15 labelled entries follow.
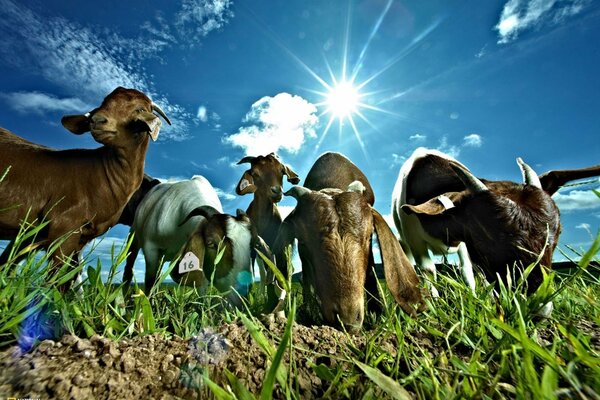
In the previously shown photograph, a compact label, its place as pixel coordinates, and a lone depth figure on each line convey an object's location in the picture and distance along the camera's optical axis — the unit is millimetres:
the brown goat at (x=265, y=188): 1124
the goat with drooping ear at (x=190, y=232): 702
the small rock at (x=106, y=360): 190
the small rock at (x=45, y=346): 201
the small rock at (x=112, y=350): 197
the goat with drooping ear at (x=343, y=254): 402
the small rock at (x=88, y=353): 197
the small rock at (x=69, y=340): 209
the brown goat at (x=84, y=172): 642
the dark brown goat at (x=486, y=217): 494
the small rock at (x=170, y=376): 184
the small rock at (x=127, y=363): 189
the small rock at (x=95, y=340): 212
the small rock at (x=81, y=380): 172
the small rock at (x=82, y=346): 202
